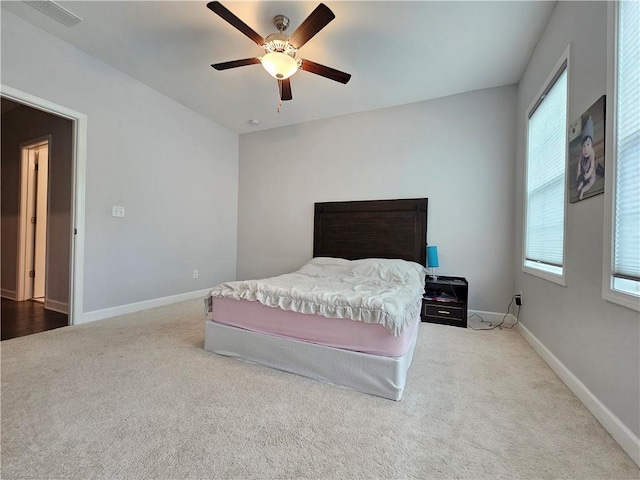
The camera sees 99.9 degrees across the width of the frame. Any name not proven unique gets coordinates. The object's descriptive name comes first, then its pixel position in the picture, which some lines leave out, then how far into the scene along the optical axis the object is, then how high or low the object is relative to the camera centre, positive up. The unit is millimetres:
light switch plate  3018 +255
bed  1585 -614
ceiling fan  1780 +1467
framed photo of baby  1464 +543
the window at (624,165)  1238 +384
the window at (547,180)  2016 +548
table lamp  3189 -194
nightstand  2912 -678
